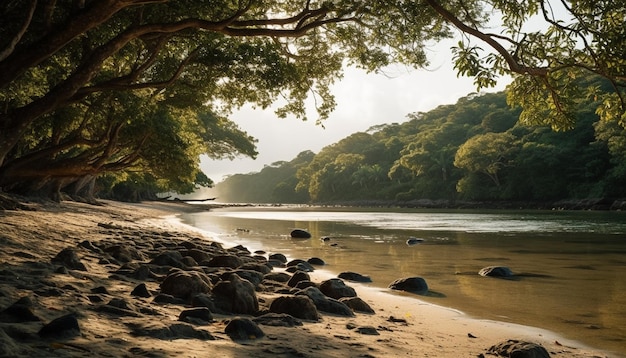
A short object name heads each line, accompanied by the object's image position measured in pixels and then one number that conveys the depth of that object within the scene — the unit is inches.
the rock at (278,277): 326.0
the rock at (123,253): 340.2
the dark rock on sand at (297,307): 210.2
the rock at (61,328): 130.2
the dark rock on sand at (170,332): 150.3
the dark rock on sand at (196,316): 177.6
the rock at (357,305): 245.4
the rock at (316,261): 462.6
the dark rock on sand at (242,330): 161.9
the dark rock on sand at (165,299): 208.8
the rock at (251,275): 292.1
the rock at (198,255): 382.9
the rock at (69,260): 261.1
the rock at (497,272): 378.0
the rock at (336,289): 276.2
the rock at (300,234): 808.9
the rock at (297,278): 305.3
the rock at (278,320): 189.7
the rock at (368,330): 192.4
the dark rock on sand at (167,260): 331.9
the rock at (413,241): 661.9
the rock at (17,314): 140.6
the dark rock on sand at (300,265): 403.9
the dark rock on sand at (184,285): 226.5
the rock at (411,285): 321.4
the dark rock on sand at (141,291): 217.2
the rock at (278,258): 462.0
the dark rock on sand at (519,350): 166.6
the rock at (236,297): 210.5
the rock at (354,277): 363.6
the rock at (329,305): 231.9
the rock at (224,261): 354.6
